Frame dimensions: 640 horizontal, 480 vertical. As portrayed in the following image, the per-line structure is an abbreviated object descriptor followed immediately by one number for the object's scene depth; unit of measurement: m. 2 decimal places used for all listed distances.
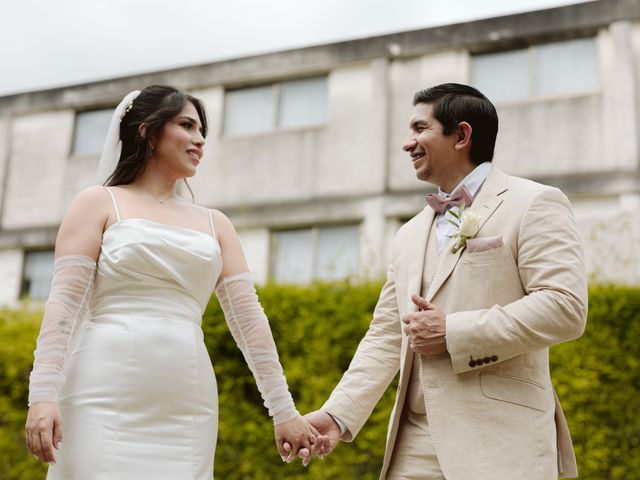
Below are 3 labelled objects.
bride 3.34
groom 3.26
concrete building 12.59
